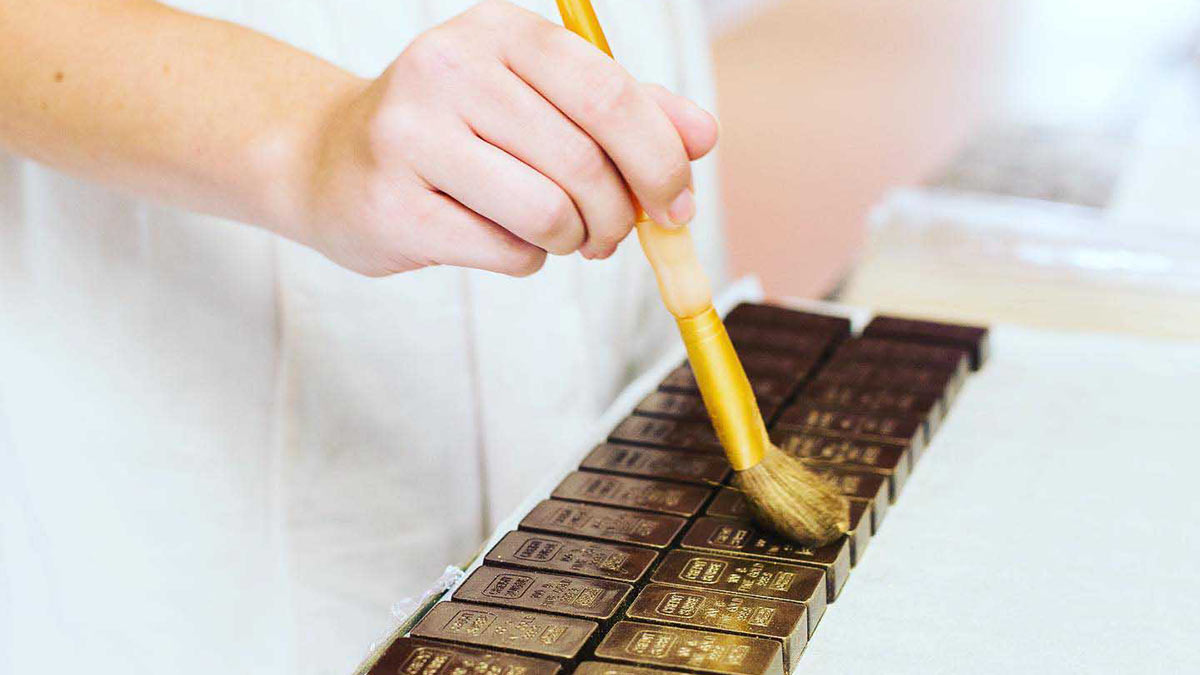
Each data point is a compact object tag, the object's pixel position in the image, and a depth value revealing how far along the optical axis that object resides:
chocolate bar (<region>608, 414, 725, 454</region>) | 0.91
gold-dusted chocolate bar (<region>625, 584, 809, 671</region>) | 0.80
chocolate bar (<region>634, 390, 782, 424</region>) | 0.93
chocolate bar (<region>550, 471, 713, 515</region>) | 0.87
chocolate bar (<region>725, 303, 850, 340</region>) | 1.00
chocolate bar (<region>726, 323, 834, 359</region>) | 0.98
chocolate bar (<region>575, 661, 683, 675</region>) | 0.78
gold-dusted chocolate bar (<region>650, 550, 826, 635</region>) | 0.82
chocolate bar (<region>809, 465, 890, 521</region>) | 0.87
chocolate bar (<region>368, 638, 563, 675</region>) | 0.78
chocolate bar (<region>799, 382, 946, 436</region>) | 0.93
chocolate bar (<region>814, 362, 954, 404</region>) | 0.95
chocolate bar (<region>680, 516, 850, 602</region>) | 0.83
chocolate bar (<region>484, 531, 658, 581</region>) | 0.83
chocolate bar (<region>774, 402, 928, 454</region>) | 0.91
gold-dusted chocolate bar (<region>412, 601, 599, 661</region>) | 0.79
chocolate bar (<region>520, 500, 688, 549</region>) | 0.85
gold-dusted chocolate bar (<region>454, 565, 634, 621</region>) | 0.81
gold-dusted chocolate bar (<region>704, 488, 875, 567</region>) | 0.85
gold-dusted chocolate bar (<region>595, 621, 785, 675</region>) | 0.78
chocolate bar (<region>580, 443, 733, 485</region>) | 0.89
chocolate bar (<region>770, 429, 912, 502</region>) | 0.89
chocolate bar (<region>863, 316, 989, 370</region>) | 0.99
